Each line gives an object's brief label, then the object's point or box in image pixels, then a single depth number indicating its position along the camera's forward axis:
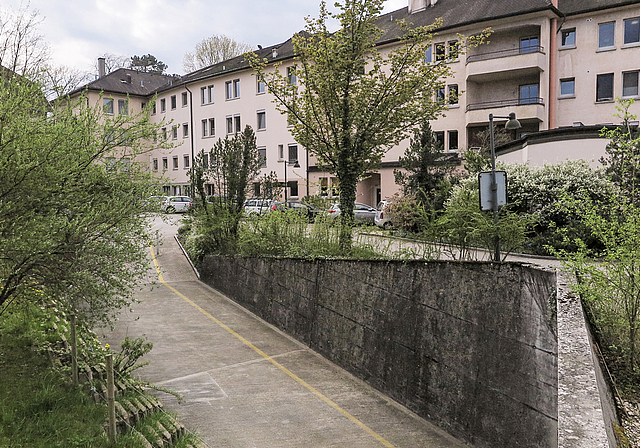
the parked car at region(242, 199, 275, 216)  19.73
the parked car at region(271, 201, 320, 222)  16.21
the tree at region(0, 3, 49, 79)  13.49
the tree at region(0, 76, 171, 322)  6.53
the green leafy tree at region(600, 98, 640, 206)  16.39
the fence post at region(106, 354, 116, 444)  6.62
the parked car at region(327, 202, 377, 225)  30.41
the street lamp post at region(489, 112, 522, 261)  9.77
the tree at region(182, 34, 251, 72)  63.69
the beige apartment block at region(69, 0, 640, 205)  32.72
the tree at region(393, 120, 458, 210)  26.14
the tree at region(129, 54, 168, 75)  86.54
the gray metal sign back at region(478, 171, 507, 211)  9.79
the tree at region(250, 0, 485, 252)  14.91
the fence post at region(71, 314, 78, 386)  7.86
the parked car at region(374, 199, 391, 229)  26.53
